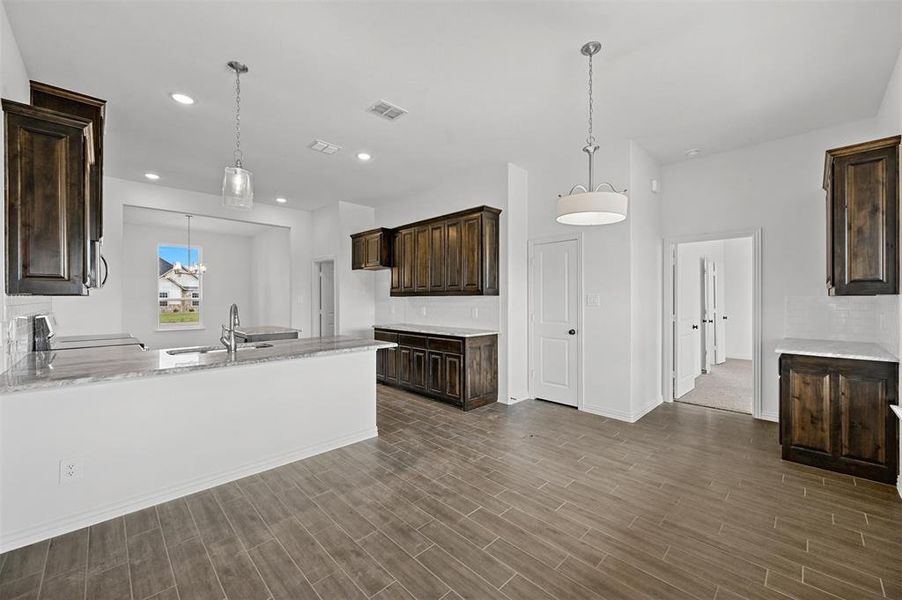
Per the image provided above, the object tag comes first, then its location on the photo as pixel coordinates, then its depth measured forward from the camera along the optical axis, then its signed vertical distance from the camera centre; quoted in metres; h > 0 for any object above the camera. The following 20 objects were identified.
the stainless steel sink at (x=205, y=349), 3.36 -0.42
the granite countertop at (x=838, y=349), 2.90 -0.42
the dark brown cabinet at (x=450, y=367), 4.74 -0.87
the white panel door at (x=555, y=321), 4.83 -0.29
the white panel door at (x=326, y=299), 7.77 +0.01
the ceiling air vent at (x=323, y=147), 4.39 +1.71
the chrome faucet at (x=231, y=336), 3.28 -0.30
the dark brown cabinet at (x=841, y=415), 2.83 -0.89
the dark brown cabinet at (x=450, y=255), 4.94 +0.59
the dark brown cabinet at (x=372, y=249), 6.35 +0.81
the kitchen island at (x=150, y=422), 2.23 -0.83
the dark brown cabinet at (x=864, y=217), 2.79 +0.57
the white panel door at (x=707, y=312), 6.75 -0.26
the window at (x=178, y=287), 9.14 +0.31
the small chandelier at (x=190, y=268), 9.17 +0.76
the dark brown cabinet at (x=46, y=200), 2.17 +0.56
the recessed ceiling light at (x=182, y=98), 3.31 +1.69
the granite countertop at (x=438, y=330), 4.98 -0.42
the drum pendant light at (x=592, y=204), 2.77 +0.67
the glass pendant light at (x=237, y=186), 2.96 +0.85
